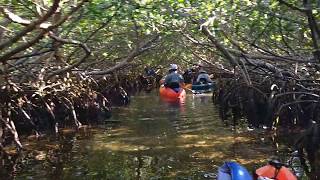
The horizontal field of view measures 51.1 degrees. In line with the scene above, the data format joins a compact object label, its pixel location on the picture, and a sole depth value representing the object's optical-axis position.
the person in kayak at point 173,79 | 9.53
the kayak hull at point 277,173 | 2.87
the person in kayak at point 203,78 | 11.23
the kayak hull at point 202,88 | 11.18
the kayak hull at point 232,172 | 2.88
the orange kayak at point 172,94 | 9.46
